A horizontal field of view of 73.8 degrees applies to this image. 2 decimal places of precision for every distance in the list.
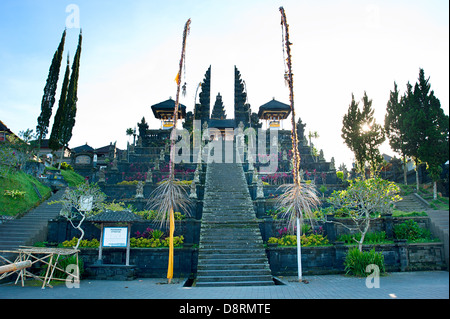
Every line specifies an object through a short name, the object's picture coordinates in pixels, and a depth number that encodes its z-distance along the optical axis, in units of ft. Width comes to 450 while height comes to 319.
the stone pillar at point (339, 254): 42.66
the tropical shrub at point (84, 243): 44.82
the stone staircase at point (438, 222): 46.91
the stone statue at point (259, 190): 52.13
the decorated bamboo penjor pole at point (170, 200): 36.45
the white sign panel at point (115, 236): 41.57
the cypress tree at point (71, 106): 96.15
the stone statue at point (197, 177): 60.02
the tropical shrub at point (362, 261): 38.22
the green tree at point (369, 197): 41.86
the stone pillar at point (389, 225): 48.63
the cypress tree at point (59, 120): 92.02
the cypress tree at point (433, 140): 62.23
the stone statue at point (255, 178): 60.18
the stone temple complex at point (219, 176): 41.68
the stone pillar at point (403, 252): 42.80
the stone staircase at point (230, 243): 37.19
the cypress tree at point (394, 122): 82.64
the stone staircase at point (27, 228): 46.06
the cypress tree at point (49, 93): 93.56
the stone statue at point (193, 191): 53.49
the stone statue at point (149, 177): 63.17
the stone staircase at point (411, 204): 63.34
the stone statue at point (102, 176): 65.98
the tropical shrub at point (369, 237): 46.23
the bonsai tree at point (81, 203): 44.87
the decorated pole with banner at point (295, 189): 37.22
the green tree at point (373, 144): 75.20
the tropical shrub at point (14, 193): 57.06
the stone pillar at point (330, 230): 45.62
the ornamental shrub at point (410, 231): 47.88
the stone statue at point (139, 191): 55.42
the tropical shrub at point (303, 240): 44.45
